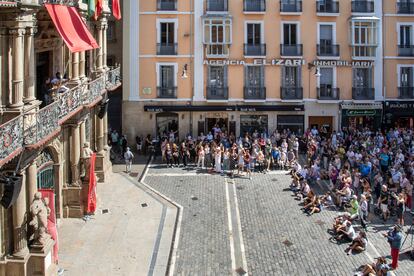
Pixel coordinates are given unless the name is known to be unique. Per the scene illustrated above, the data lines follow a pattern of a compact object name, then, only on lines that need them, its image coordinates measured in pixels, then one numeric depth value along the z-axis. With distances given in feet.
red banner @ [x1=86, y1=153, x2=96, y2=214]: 85.35
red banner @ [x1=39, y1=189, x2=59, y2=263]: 66.08
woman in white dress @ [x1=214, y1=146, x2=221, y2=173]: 110.35
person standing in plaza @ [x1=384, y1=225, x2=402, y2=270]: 69.97
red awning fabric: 66.80
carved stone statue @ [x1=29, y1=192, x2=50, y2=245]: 61.36
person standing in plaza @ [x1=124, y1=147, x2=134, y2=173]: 112.06
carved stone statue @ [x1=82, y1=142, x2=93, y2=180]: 86.94
